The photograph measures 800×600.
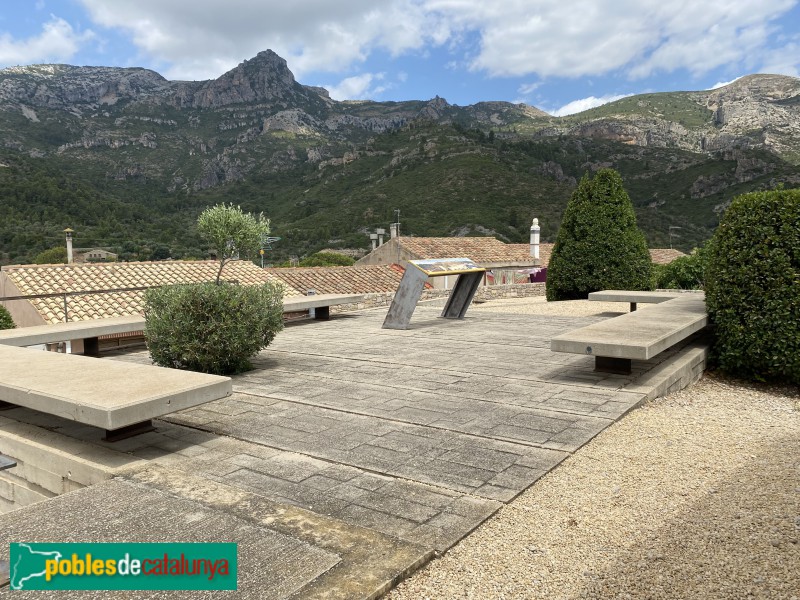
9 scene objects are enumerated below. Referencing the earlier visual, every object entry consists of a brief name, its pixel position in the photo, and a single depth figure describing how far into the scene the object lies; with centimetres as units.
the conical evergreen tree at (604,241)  1316
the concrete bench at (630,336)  502
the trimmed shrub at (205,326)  569
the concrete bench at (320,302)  973
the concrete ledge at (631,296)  989
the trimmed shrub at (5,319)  962
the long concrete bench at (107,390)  342
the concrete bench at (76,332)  666
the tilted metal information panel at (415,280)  932
